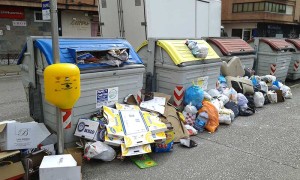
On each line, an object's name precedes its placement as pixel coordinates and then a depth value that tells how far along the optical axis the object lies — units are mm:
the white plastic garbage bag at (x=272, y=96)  6840
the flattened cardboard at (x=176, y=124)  4320
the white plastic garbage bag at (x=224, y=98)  5602
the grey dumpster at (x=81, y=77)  3842
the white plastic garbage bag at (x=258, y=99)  6418
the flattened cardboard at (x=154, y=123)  3881
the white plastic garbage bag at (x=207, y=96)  5312
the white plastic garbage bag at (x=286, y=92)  7367
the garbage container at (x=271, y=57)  8578
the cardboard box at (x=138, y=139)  3596
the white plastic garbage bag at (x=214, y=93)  5740
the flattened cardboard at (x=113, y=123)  3653
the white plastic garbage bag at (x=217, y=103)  5234
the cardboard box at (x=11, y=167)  2967
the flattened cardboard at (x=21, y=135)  3348
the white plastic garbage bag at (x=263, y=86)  6906
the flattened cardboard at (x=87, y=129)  3703
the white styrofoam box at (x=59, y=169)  2844
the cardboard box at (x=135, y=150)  3555
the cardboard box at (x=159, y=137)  3805
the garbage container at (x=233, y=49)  7245
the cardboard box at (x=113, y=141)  3596
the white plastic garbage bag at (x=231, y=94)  5887
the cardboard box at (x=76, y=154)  3365
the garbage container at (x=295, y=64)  9711
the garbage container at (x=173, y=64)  5262
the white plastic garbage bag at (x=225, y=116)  5176
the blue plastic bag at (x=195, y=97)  5125
